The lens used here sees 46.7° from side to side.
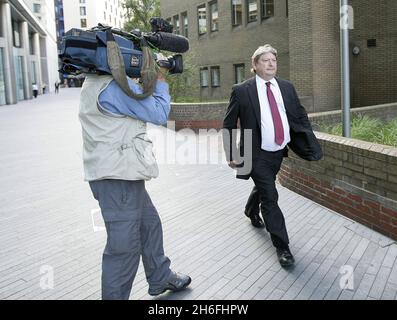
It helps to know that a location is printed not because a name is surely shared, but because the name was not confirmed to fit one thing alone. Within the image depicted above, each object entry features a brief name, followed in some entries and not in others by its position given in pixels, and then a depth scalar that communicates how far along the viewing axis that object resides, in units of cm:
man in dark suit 420
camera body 279
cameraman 290
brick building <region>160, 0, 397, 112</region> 1536
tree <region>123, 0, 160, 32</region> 2702
